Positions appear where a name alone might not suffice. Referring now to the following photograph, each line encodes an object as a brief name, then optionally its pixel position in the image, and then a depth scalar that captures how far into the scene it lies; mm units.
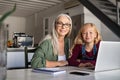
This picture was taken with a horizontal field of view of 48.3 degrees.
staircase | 2594
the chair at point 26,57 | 1369
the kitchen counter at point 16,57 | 1850
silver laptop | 1001
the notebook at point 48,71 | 961
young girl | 1323
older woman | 1292
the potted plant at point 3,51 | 692
